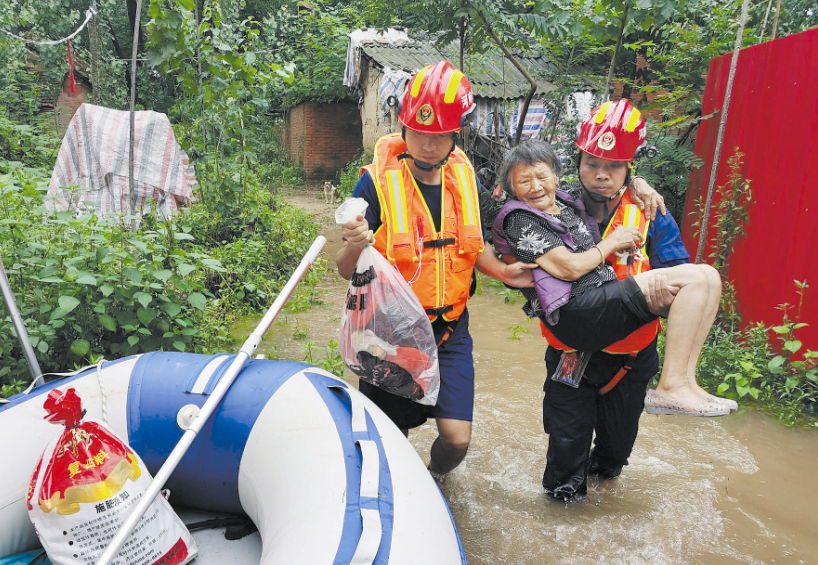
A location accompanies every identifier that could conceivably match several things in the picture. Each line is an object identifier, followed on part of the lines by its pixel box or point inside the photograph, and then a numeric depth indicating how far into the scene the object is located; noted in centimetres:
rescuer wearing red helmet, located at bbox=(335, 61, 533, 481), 205
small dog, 1243
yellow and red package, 166
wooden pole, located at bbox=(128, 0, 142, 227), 375
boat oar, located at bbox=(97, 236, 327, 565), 147
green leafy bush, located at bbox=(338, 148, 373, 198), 1259
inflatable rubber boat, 141
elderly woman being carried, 185
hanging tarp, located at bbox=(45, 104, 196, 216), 633
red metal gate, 344
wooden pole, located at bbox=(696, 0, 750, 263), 359
